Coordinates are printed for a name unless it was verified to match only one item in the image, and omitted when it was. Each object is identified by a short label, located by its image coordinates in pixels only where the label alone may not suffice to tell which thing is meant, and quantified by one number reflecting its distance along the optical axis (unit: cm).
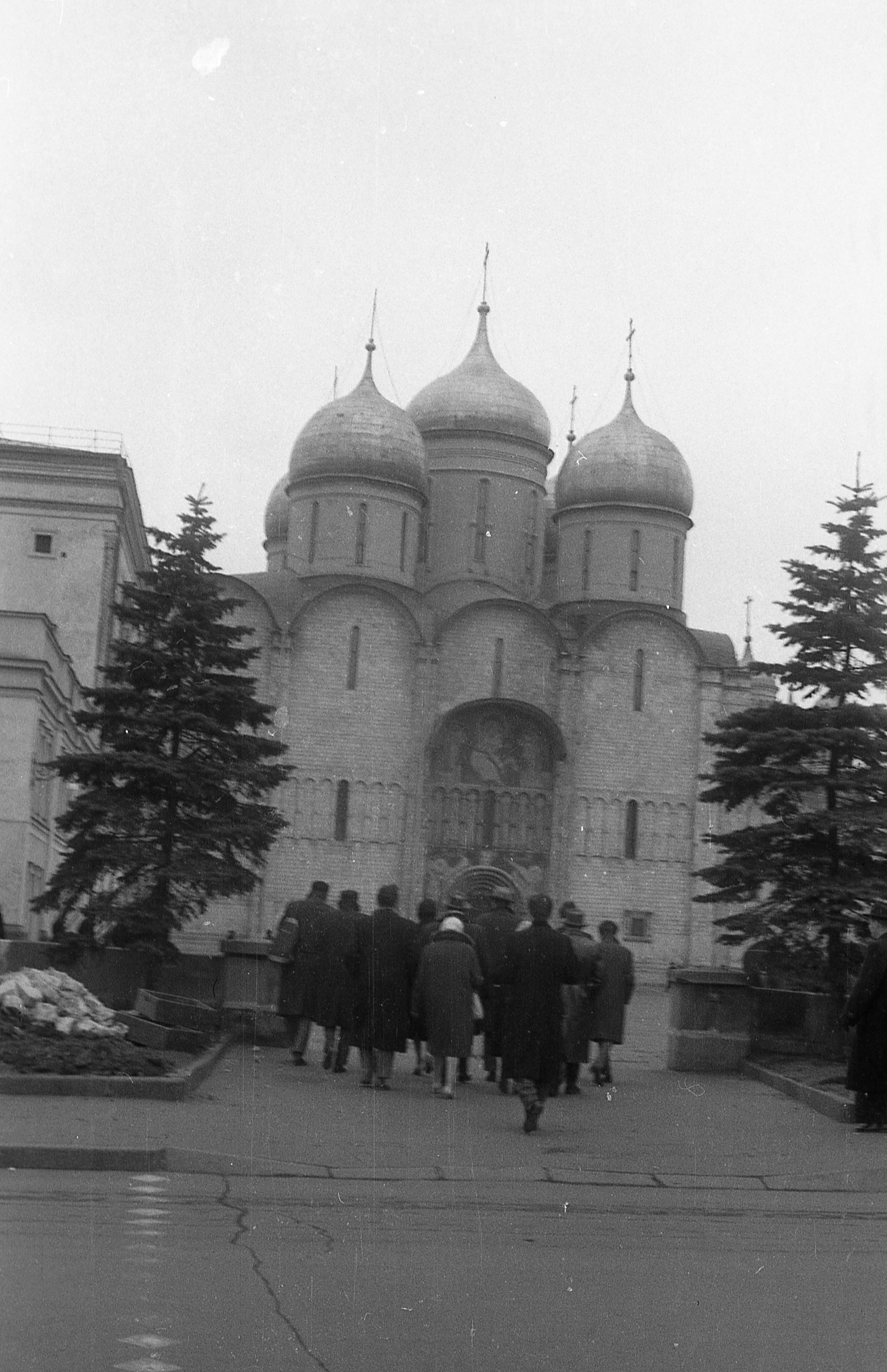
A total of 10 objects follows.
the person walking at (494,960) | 1399
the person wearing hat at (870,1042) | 1184
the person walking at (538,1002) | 1123
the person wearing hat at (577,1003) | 1371
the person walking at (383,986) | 1326
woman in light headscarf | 1293
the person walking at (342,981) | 1418
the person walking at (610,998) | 1435
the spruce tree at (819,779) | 1788
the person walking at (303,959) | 1448
